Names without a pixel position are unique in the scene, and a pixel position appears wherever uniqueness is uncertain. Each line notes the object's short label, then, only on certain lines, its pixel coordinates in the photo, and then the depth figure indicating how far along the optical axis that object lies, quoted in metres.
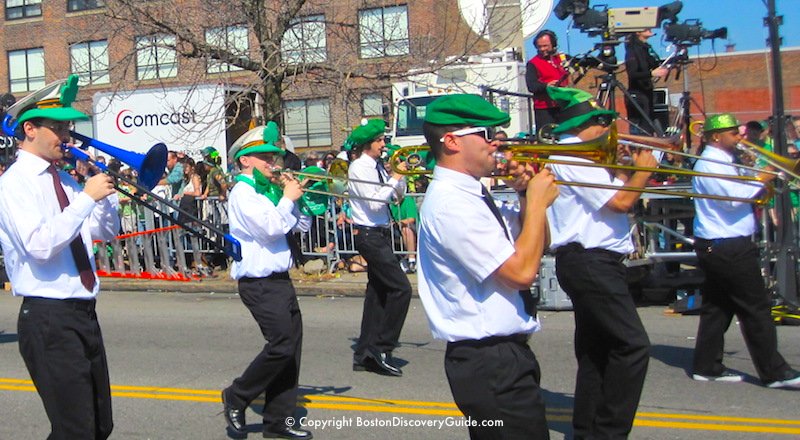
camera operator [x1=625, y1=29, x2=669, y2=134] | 12.20
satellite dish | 13.80
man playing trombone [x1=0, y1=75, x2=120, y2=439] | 4.28
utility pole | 9.39
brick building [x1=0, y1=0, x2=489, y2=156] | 13.91
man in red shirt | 11.62
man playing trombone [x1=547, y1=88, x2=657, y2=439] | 5.21
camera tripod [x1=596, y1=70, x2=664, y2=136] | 11.83
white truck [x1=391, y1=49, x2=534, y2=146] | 15.80
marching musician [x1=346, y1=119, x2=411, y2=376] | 7.91
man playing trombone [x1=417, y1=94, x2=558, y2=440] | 3.67
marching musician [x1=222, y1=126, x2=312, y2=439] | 6.01
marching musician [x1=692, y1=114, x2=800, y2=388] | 6.94
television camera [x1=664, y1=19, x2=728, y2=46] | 12.73
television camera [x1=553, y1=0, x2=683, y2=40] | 12.07
